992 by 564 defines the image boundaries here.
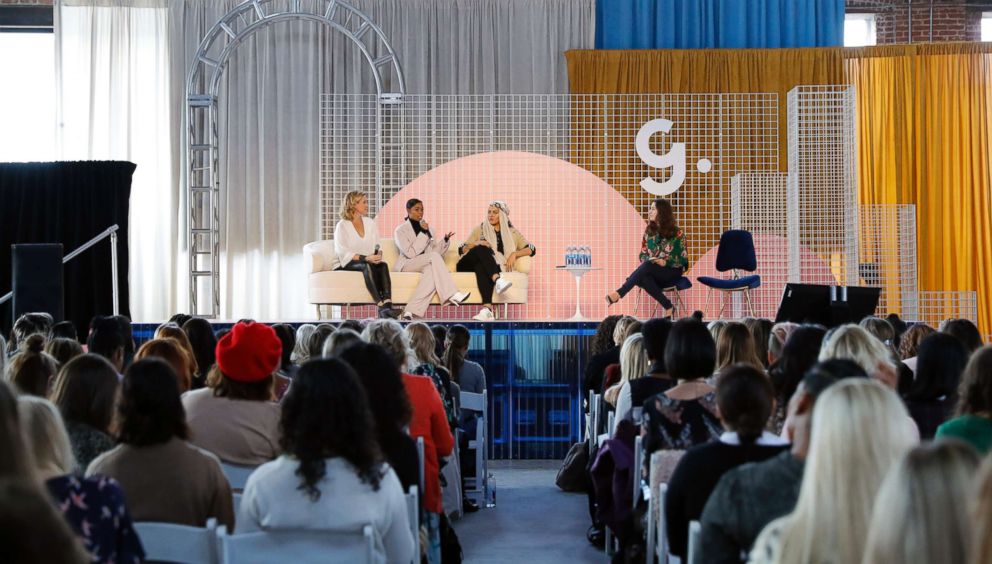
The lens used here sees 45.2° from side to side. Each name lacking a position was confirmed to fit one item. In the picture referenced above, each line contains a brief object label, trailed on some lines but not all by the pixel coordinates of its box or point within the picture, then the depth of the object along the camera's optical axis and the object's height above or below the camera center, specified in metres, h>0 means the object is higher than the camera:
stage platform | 8.43 -0.71
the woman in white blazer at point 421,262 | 10.62 +0.21
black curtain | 11.34 +0.81
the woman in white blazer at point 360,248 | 10.47 +0.33
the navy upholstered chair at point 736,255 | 10.26 +0.23
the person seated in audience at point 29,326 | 6.12 -0.20
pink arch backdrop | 11.64 +0.64
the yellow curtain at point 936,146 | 12.19 +1.38
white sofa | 10.55 +0.03
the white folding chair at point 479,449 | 6.15 -0.89
